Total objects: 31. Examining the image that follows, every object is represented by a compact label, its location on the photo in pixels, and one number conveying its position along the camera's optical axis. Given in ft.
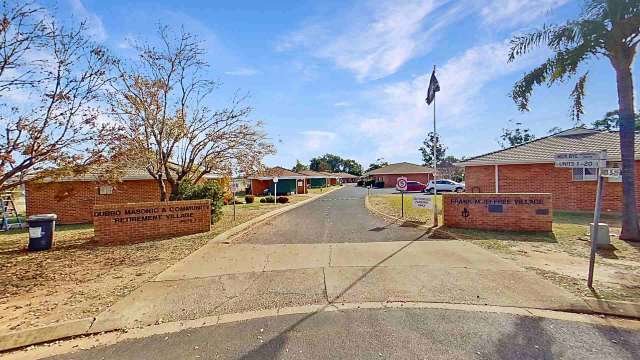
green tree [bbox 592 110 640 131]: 131.85
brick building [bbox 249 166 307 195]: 120.98
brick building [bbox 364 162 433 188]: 161.89
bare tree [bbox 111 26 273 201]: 39.78
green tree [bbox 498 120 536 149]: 168.96
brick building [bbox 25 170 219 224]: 49.80
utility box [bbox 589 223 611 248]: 25.11
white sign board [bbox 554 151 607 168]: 16.74
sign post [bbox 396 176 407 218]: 44.34
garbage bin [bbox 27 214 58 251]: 29.27
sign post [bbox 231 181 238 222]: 47.95
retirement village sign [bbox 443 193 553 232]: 31.45
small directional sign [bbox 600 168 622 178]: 17.55
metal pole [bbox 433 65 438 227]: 35.27
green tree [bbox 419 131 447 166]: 233.94
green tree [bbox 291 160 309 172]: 268.09
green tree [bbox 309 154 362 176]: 393.91
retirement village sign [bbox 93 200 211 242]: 32.12
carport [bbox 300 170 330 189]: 196.42
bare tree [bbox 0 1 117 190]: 20.59
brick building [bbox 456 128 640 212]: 45.91
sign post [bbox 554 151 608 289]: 16.53
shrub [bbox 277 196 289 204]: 81.10
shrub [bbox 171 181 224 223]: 41.96
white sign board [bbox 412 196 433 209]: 38.34
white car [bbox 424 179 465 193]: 102.47
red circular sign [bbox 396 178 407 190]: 44.36
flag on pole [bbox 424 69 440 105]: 36.58
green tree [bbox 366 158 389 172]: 319.04
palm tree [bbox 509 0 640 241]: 26.13
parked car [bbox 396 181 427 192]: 132.77
